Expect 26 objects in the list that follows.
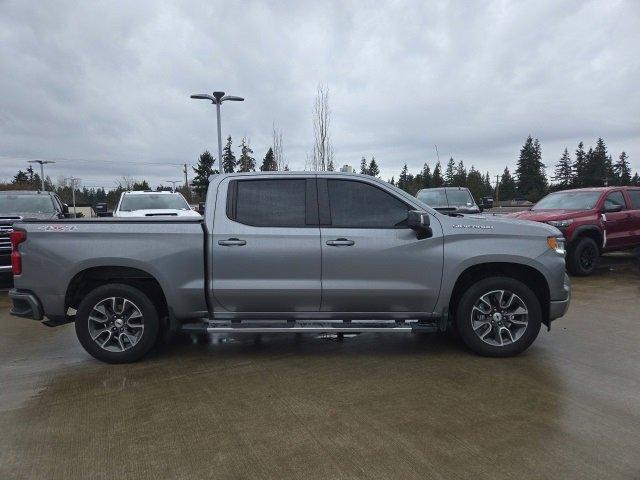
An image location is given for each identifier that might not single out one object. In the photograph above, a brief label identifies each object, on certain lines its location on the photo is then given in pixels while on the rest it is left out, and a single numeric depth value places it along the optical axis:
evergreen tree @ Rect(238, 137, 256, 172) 31.20
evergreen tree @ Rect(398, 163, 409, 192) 87.94
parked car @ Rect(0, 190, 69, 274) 10.14
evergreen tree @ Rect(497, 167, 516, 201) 84.50
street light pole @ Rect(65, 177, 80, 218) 58.08
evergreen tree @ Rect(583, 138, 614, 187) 71.38
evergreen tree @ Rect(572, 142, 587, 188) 73.37
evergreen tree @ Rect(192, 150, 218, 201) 61.70
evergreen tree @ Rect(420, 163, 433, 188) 79.20
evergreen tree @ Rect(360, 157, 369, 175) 100.09
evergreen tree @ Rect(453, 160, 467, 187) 78.69
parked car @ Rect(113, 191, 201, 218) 11.67
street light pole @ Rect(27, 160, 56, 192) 44.49
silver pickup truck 4.61
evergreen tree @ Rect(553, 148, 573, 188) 84.81
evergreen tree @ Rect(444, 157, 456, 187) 85.25
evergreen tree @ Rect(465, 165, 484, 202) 78.50
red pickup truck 9.73
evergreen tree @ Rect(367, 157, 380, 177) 82.68
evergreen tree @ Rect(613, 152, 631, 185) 76.81
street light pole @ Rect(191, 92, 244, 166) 16.78
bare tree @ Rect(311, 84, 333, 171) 20.19
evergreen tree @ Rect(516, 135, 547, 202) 74.25
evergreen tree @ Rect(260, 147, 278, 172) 24.29
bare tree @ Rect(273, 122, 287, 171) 24.38
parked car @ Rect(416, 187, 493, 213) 13.68
